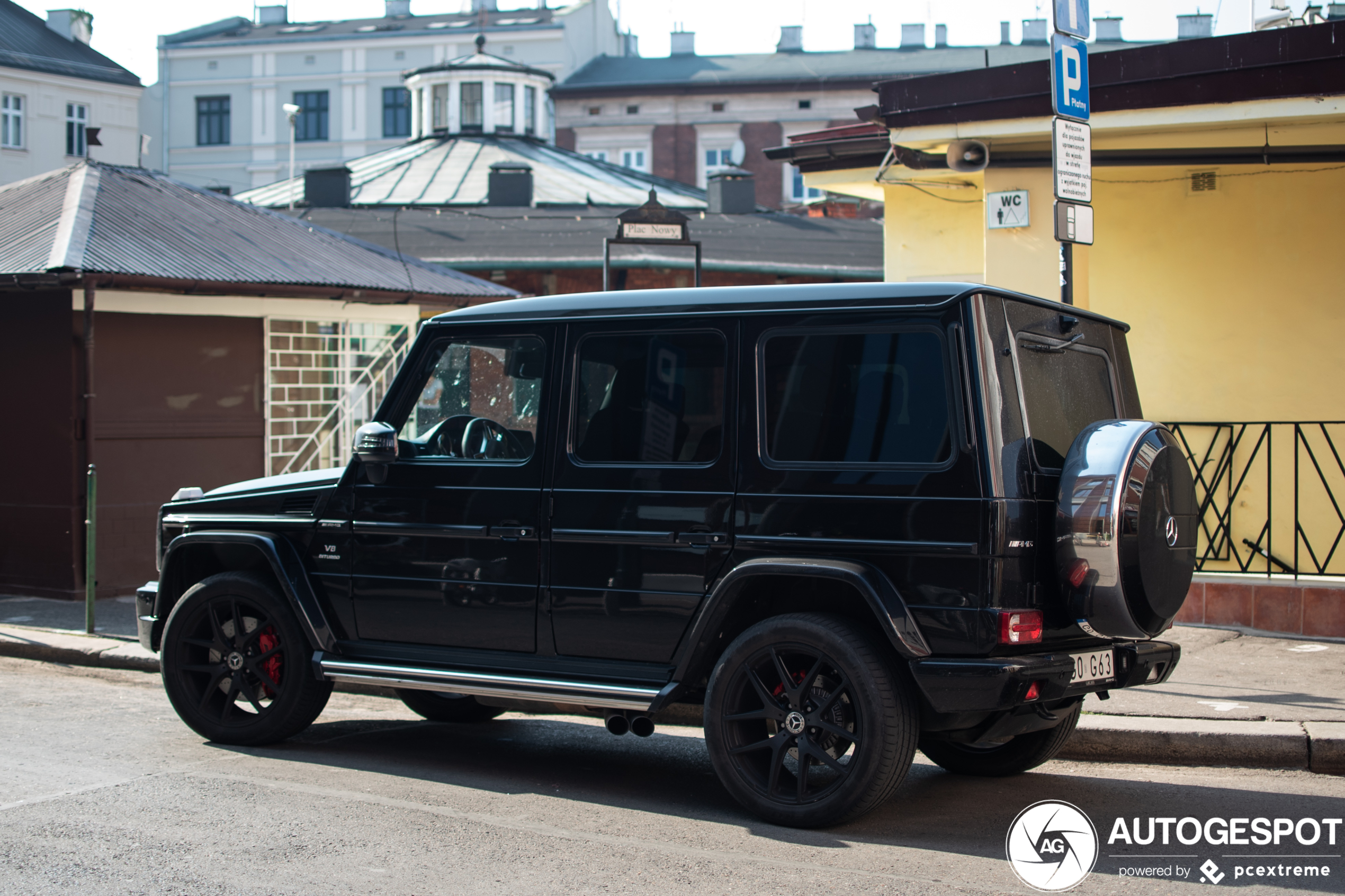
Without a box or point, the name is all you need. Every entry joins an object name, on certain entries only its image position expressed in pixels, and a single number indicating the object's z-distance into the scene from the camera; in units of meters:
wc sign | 9.65
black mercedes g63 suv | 4.77
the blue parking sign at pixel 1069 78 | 7.21
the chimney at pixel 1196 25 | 56.25
